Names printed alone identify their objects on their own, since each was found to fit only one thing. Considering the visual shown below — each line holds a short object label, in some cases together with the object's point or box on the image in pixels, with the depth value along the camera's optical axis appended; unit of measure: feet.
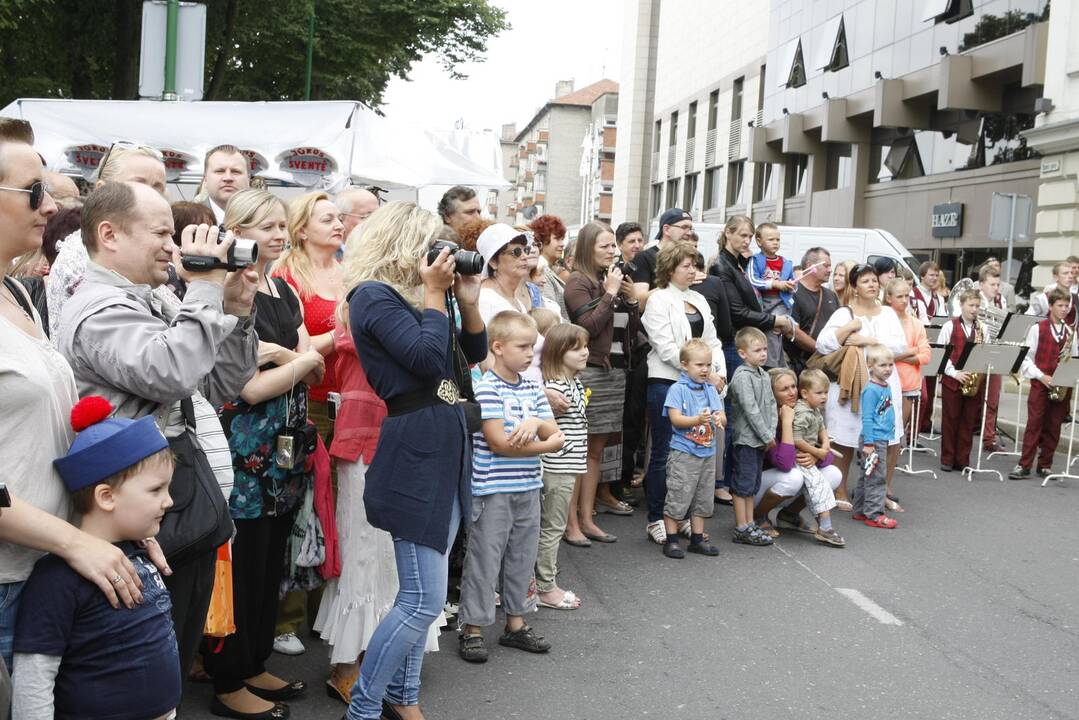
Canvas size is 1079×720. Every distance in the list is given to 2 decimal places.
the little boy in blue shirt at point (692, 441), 23.24
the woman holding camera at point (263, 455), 13.80
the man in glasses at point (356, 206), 19.04
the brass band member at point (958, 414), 36.27
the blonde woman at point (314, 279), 15.92
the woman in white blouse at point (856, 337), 28.48
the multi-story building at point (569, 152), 287.07
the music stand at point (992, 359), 35.88
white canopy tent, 33.24
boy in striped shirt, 16.71
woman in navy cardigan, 12.76
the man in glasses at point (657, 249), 26.68
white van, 58.49
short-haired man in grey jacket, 9.44
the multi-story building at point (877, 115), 76.28
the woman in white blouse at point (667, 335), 24.62
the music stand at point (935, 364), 37.18
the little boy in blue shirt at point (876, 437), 27.66
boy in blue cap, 8.59
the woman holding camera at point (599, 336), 24.41
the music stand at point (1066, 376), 35.17
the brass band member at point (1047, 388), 36.29
